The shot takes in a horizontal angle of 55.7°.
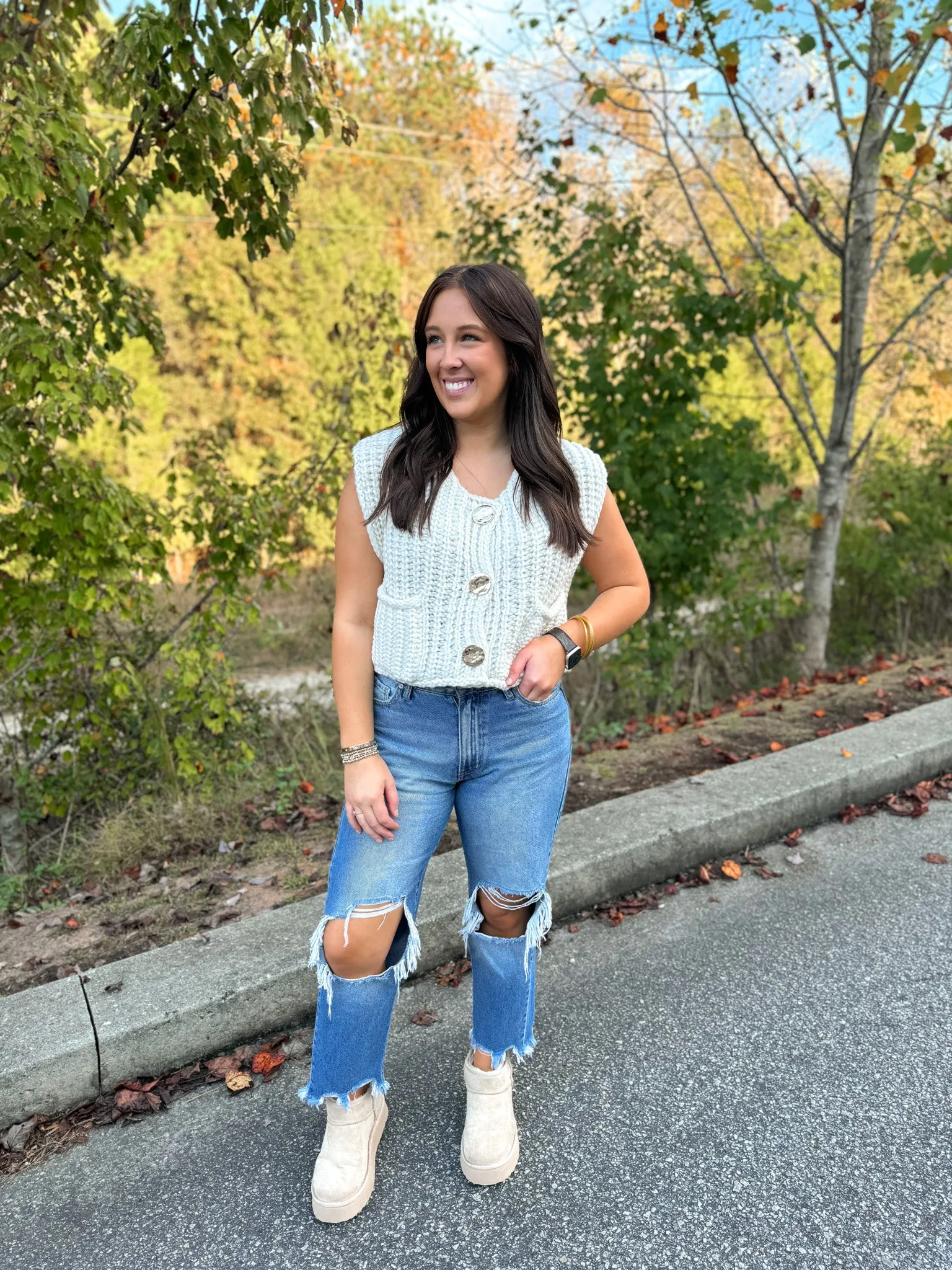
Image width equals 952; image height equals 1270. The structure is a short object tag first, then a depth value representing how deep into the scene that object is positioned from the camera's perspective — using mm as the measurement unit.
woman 1753
